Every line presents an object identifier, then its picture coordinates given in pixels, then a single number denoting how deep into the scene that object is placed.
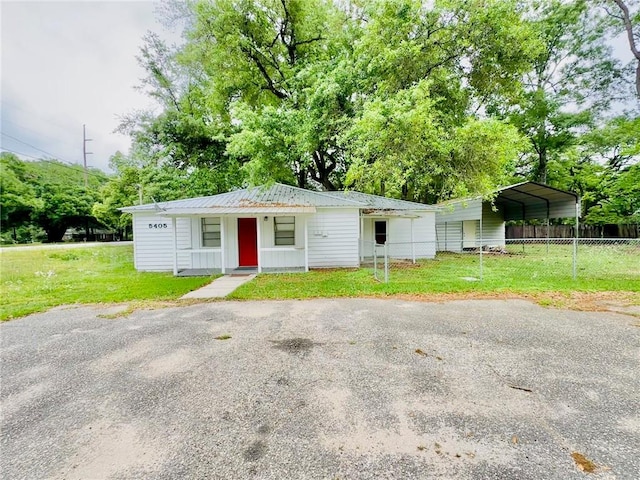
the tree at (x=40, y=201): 31.25
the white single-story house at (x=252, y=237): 11.34
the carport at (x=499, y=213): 14.24
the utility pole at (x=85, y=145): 41.34
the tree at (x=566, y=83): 19.94
